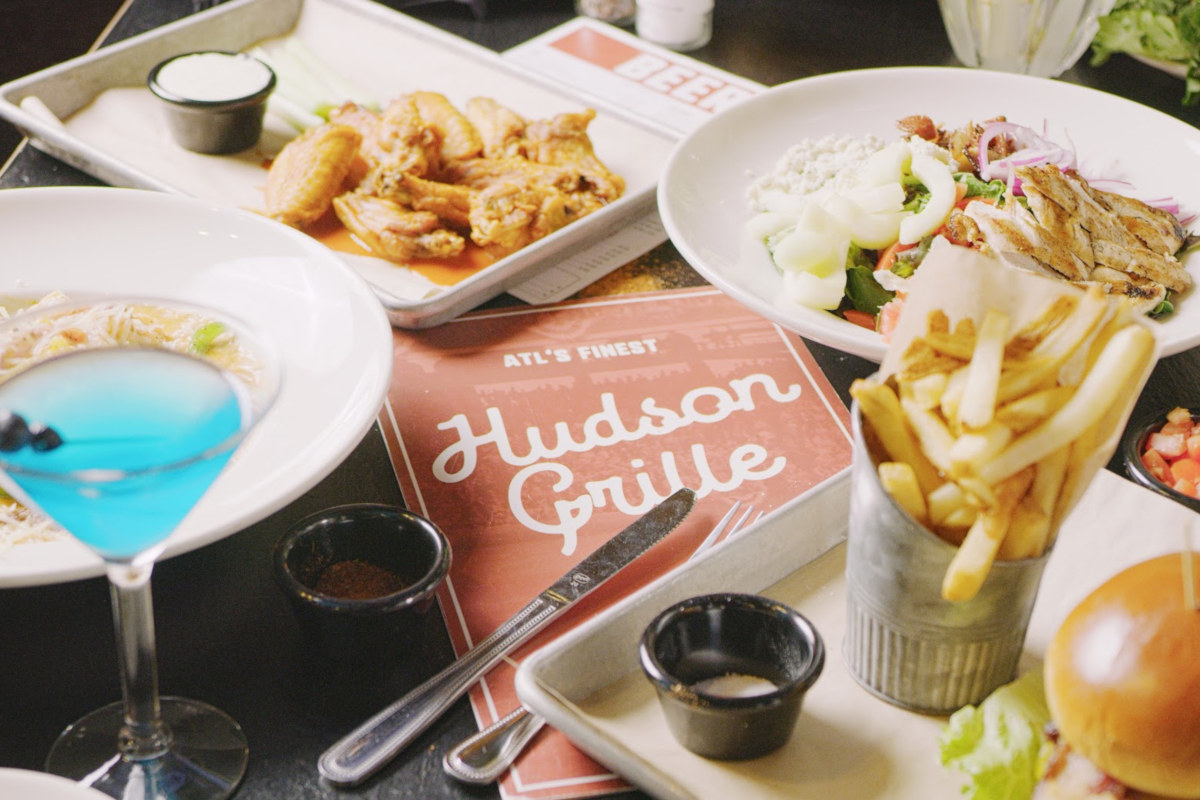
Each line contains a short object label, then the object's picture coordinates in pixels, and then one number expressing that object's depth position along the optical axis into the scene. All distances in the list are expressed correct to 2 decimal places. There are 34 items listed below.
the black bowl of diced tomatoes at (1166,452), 1.45
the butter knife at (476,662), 1.13
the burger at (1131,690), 0.97
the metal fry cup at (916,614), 1.07
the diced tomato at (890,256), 1.82
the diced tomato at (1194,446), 1.47
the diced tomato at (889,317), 1.65
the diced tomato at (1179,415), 1.51
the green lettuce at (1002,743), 1.05
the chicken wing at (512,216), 2.05
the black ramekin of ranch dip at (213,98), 2.34
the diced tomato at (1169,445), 1.49
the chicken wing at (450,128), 2.31
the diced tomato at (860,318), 1.77
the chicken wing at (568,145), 2.27
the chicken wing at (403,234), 2.04
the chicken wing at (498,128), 2.35
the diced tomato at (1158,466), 1.47
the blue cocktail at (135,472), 0.86
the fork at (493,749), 1.13
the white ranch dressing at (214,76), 2.39
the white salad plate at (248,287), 1.32
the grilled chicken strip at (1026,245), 1.69
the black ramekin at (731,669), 1.05
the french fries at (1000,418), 0.97
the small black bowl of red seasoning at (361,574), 1.18
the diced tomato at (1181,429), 1.50
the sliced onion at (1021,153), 2.04
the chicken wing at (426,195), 2.13
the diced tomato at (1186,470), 1.46
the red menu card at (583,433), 1.42
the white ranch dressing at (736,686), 1.12
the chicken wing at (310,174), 2.13
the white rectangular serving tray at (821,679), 1.09
